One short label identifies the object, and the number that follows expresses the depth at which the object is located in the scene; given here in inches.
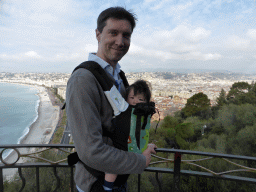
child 35.9
